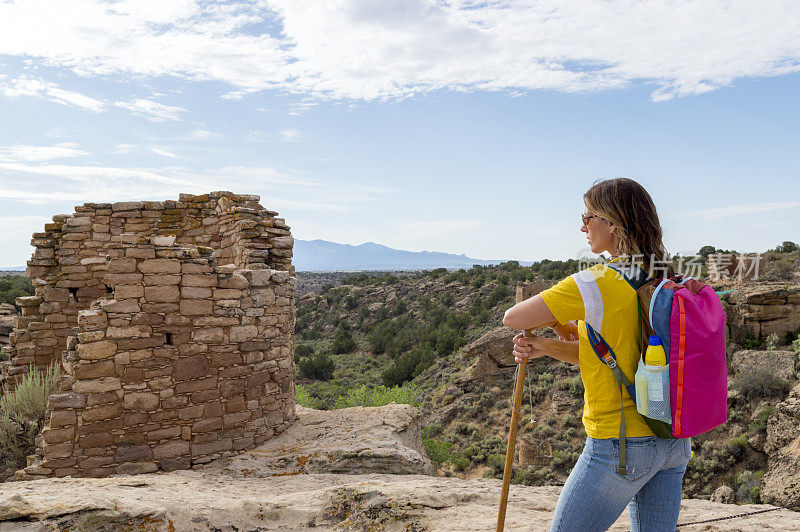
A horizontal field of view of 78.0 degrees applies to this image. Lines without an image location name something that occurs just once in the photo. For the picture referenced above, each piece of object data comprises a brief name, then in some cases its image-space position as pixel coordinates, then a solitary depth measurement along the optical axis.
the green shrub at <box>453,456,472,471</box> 16.50
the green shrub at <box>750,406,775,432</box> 14.37
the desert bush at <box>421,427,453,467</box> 13.82
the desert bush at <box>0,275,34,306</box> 23.94
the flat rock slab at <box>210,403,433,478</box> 5.76
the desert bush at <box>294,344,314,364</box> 28.45
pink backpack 1.87
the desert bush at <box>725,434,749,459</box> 14.27
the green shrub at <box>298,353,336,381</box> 25.02
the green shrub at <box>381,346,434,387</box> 25.86
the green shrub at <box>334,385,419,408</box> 14.36
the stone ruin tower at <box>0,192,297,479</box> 5.49
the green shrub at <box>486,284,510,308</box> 31.02
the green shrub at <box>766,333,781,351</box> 17.55
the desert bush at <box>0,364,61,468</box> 6.25
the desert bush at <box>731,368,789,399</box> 15.44
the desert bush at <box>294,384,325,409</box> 12.99
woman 1.99
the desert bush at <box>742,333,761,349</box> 18.30
